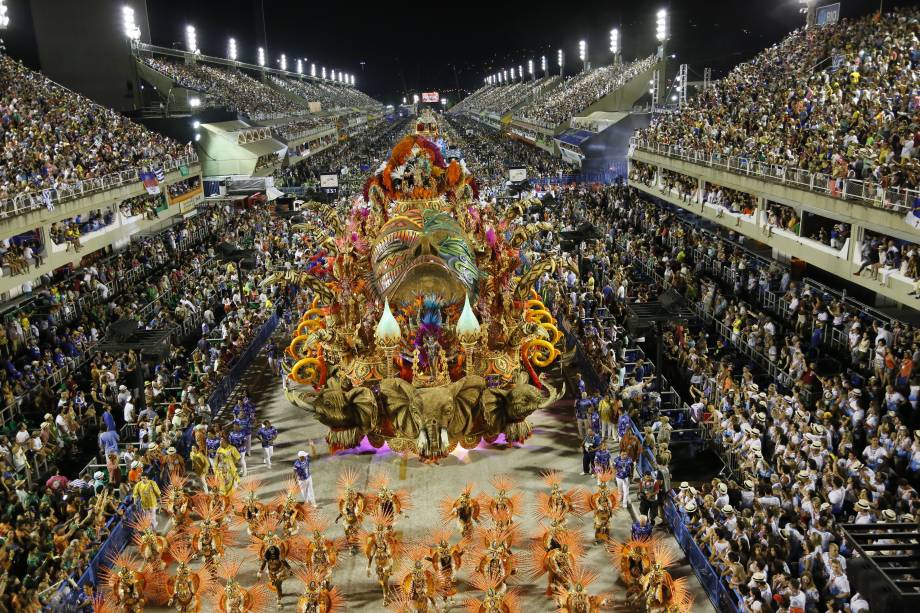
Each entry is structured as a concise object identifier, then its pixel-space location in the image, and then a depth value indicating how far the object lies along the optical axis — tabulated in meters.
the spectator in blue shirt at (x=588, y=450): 15.76
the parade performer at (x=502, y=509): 12.87
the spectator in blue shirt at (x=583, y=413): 17.22
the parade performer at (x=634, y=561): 11.79
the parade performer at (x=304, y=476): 14.65
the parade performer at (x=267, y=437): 16.34
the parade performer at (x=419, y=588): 11.09
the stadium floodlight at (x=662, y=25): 58.00
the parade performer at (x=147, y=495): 13.79
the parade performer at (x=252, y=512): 13.24
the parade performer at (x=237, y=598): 11.05
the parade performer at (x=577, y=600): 10.48
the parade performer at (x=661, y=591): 10.88
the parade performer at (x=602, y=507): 13.23
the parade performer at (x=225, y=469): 14.66
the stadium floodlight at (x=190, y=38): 76.98
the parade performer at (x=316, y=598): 11.05
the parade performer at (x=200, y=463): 15.04
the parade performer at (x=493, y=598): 10.55
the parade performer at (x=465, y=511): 13.40
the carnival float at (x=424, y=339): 16.36
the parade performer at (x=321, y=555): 11.90
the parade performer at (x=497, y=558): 11.64
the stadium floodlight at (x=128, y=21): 51.33
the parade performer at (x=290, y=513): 13.24
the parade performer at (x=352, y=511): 13.41
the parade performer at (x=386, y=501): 13.10
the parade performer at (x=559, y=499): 12.94
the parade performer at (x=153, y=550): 12.49
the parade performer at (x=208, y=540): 12.74
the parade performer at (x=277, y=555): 12.04
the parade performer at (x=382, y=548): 12.23
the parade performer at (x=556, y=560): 11.84
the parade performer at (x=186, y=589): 11.47
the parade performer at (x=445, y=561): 11.72
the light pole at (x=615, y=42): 82.03
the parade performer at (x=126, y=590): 11.49
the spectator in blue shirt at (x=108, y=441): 15.90
